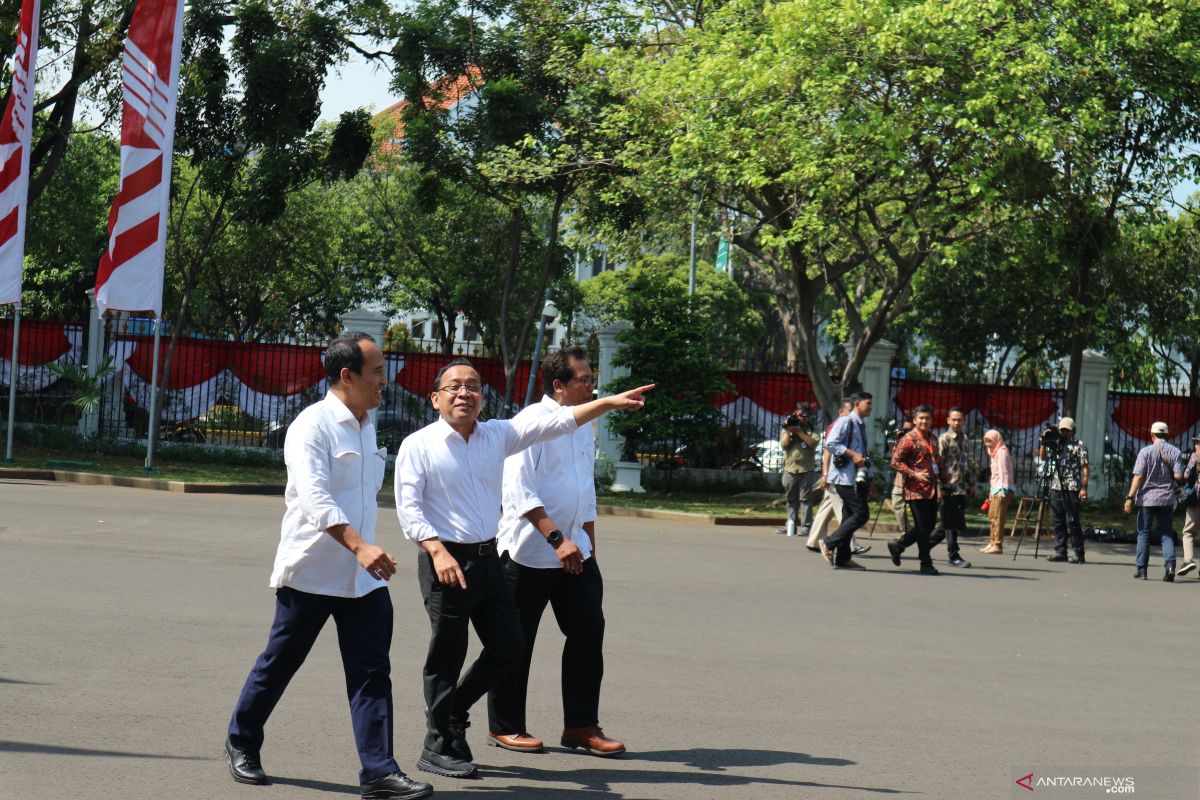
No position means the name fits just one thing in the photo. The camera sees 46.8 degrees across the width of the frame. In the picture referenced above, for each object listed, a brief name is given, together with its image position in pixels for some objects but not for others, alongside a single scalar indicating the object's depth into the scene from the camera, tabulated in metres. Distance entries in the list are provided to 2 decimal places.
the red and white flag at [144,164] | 20.12
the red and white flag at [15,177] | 21.12
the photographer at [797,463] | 18.14
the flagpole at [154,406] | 21.32
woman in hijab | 17.50
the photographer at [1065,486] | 16.81
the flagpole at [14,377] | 21.73
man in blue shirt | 14.23
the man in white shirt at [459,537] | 5.61
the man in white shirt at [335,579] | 5.10
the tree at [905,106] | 17.92
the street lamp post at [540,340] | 24.79
